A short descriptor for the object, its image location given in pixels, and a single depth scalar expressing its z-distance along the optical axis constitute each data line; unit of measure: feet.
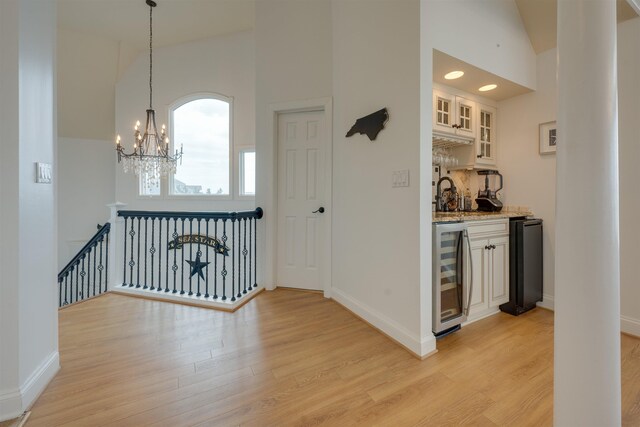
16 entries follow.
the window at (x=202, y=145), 18.17
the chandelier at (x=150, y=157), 13.33
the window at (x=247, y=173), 17.49
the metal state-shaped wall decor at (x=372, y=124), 7.49
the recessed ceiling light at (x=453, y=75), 8.18
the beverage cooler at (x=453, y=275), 7.16
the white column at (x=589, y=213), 3.27
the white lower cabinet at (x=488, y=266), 8.08
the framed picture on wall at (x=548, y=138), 9.23
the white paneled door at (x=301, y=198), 10.98
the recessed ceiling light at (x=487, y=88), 9.21
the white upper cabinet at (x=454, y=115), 8.87
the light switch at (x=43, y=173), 5.16
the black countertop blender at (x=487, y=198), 10.07
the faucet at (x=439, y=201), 9.79
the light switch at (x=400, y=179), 6.79
